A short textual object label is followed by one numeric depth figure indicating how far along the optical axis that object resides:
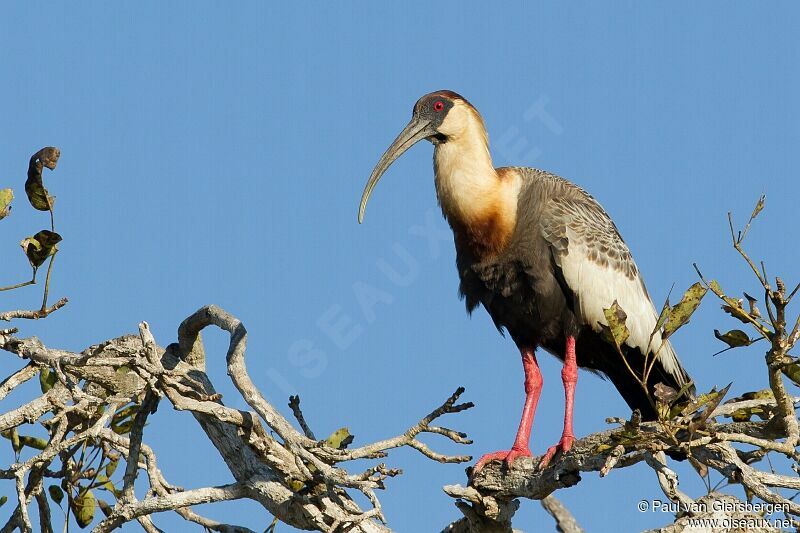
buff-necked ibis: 13.52
